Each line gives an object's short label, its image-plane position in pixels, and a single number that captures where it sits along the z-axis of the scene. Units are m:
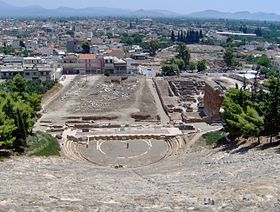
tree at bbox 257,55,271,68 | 114.12
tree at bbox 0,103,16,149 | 31.25
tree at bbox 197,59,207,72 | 107.19
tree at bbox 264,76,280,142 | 34.53
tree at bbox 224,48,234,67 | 113.81
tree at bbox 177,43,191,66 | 116.25
